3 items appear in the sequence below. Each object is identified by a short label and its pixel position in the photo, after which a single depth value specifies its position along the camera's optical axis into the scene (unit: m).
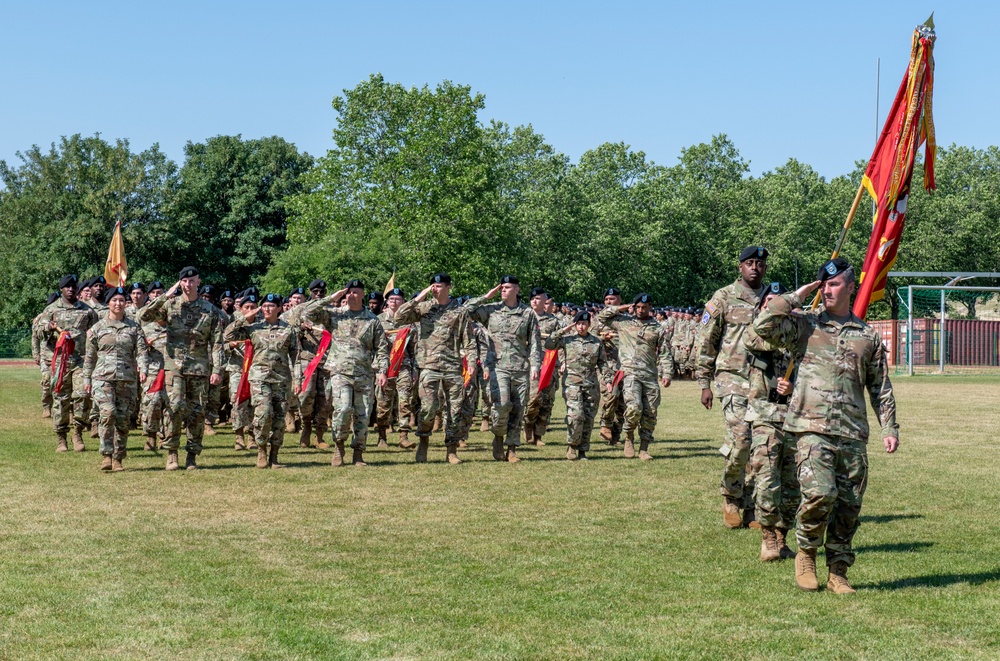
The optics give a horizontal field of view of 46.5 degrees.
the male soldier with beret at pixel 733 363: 10.44
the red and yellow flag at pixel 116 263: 23.11
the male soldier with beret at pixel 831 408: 7.84
